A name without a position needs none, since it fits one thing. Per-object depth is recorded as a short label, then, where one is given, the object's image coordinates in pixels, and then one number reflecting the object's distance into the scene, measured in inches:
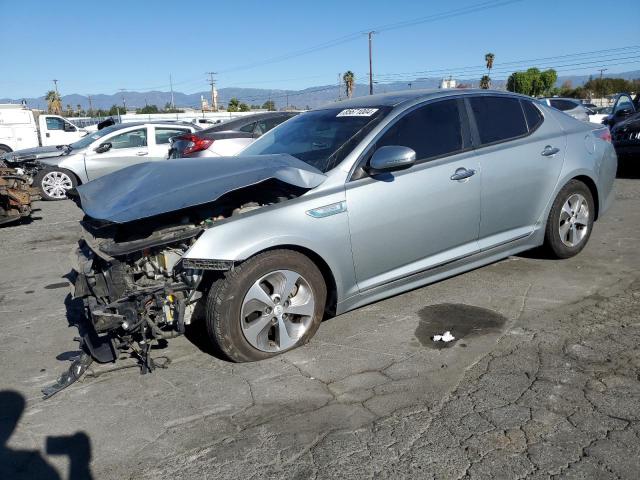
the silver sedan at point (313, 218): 134.6
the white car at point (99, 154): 480.1
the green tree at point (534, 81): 2972.4
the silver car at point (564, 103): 700.0
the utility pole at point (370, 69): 2068.8
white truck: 781.3
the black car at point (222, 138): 389.4
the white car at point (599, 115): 735.5
